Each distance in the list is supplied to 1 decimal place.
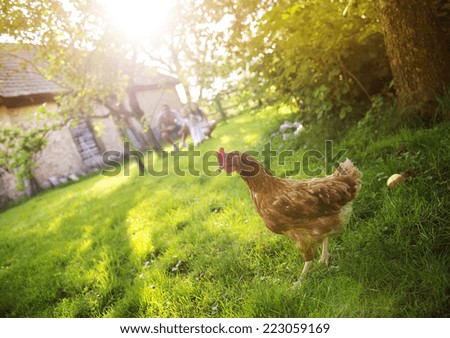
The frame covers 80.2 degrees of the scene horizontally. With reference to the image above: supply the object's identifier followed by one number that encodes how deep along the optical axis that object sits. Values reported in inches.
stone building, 446.6
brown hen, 89.0
